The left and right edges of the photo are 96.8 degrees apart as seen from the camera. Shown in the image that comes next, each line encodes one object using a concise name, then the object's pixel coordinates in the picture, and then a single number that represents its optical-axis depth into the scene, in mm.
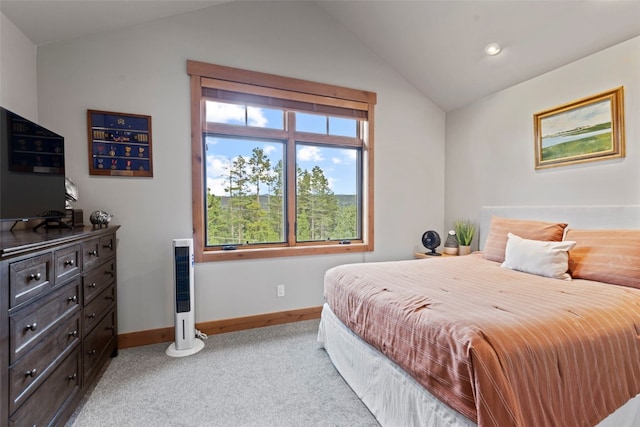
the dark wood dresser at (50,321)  1081
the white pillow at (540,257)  2027
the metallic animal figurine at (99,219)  2109
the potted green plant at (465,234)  3377
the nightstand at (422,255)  3383
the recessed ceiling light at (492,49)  2648
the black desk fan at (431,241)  3453
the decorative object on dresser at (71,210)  2098
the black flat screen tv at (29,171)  1450
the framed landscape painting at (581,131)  2215
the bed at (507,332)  1034
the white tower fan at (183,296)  2330
